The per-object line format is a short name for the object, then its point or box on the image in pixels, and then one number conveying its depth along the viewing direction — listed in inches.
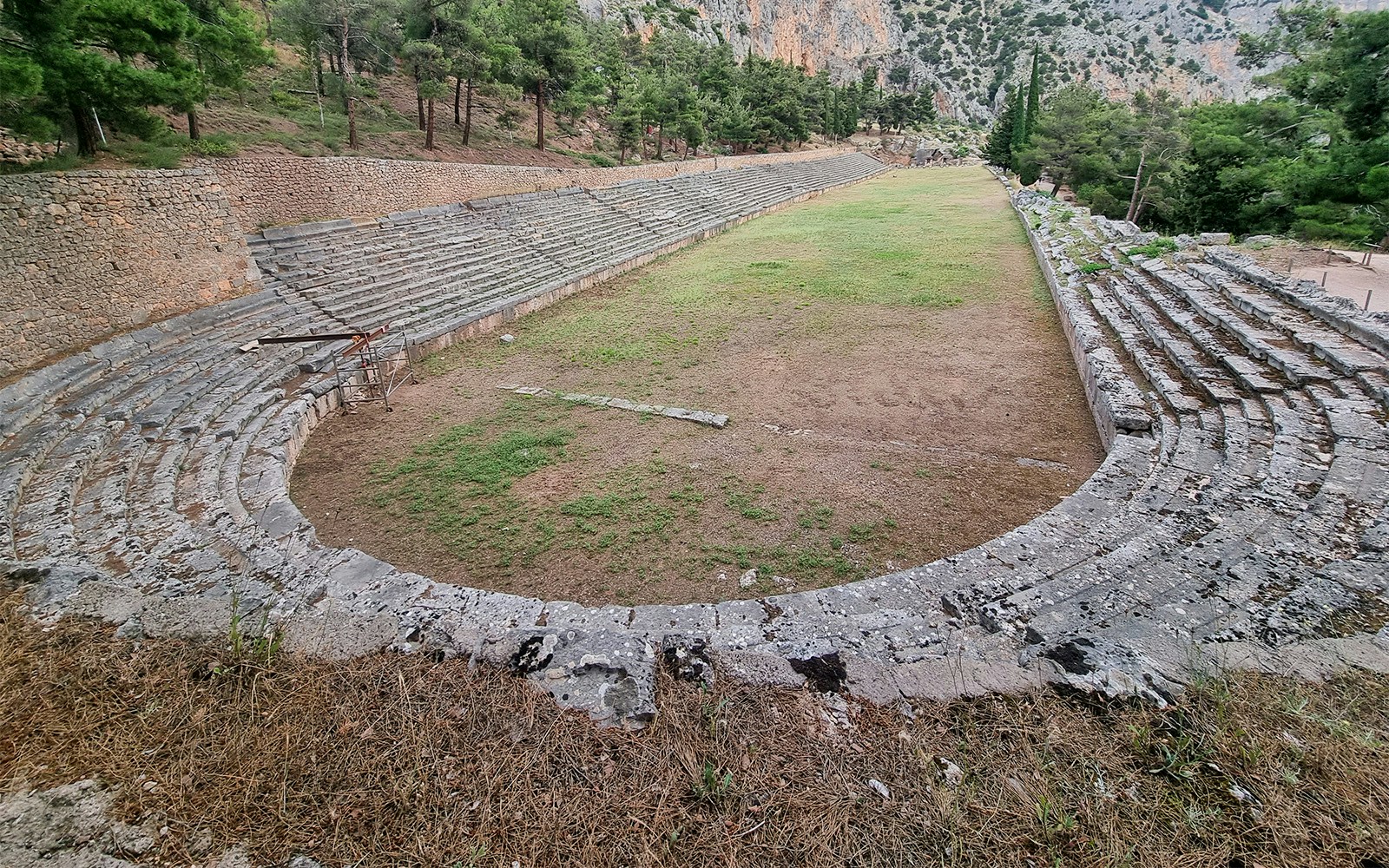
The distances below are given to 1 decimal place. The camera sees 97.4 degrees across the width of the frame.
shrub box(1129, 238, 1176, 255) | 567.5
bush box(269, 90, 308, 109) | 797.9
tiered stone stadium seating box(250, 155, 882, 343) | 502.3
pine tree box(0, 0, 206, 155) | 355.9
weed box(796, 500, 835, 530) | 253.0
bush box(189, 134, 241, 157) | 526.6
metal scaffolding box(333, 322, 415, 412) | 389.1
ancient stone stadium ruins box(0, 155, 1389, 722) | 149.9
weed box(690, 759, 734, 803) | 113.0
